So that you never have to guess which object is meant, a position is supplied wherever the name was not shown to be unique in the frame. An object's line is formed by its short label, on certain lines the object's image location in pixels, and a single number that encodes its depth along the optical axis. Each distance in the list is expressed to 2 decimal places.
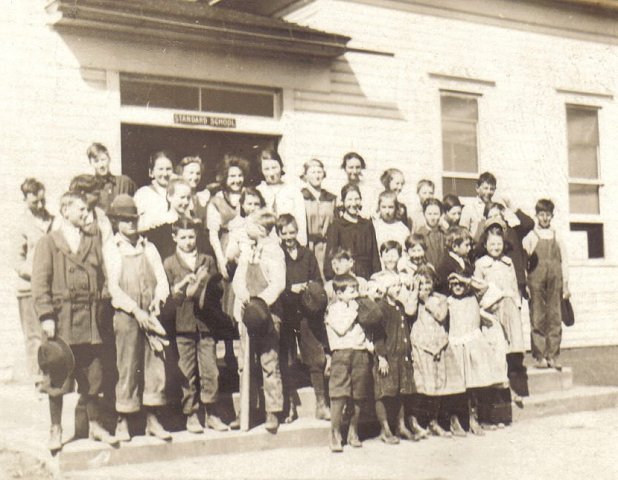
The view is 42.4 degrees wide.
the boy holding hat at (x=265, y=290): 6.52
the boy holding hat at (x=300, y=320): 6.83
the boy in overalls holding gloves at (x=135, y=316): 5.98
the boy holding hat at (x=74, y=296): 5.78
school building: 8.21
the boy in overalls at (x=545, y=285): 9.25
